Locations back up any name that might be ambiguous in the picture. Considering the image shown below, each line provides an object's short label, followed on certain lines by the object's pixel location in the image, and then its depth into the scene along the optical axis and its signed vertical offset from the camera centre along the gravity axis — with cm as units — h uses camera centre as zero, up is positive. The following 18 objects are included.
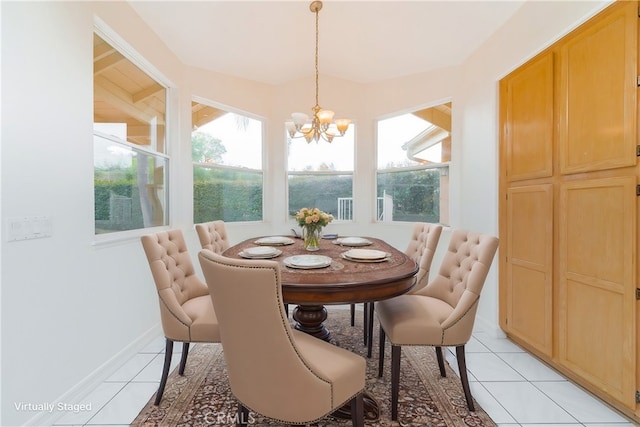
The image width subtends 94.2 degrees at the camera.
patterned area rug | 161 -113
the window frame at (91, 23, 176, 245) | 206 +78
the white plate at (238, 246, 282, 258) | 189 -27
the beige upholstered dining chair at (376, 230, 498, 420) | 165 -61
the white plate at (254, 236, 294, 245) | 243 -24
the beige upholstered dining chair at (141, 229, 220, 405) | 168 -59
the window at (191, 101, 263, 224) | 340 +57
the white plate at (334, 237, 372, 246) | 239 -24
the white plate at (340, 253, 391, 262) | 179 -29
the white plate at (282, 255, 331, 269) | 159 -28
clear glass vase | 217 -20
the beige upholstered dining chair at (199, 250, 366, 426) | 103 -55
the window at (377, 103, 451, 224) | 341 +56
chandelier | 247 +75
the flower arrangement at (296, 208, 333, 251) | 214 -8
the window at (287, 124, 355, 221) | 395 +48
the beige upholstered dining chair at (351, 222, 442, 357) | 235 -40
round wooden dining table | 134 -33
